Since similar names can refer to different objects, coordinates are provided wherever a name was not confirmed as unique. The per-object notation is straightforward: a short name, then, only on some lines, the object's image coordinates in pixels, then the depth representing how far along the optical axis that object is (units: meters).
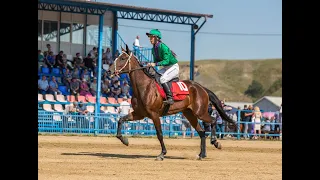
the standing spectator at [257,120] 32.92
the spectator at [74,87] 33.88
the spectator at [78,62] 36.26
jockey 16.13
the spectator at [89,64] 37.31
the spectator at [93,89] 35.09
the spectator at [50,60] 34.69
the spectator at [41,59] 34.92
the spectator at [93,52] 37.88
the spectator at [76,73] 35.10
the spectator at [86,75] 35.79
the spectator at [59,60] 35.28
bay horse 16.27
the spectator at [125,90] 36.84
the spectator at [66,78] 34.44
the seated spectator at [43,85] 32.69
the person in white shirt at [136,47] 38.70
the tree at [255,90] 137.40
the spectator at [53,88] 33.16
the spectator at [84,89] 34.50
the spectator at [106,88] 36.12
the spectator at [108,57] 38.07
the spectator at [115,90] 36.28
